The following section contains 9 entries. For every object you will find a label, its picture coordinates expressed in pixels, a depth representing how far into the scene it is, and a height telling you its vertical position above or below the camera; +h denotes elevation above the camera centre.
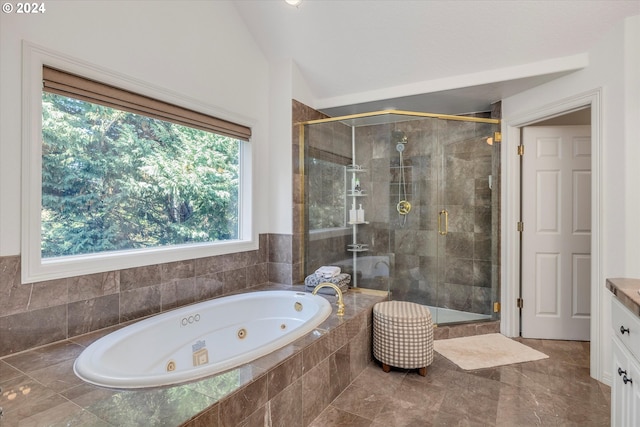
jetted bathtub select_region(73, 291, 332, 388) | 1.36 -0.74
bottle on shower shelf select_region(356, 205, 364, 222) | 3.38 -0.04
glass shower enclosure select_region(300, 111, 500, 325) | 3.21 +0.03
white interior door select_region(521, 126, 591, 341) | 2.91 -0.19
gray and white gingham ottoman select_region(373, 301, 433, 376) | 2.26 -0.91
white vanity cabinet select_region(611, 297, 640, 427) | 1.08 -0.56
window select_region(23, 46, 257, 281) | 1.76 +0.19
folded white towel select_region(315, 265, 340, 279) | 2.82 -0.54
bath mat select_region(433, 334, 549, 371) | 2.50 -1.16
